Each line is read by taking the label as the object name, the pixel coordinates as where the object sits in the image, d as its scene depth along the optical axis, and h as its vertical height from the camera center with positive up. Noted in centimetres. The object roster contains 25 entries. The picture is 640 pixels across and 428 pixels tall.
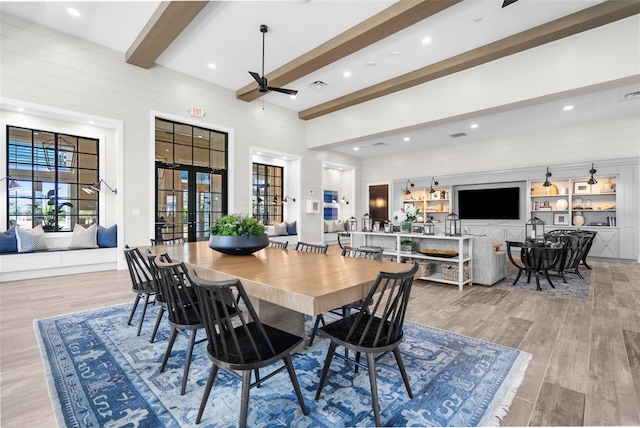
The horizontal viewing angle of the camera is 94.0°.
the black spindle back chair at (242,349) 147 -73
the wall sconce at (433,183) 991 +105
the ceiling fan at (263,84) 459 +210
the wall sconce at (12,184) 525 +53
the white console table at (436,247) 464 -58
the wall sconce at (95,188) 614 +54
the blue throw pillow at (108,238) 575 -47
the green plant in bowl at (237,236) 281 -21
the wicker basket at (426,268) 514 -93
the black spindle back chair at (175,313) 193 -71
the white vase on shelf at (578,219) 757 -11
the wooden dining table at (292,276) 146 -39
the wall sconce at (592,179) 695 +84
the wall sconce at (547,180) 766 +90
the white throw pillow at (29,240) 494 -45
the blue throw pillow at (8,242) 481 -47
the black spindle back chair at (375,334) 162 -72
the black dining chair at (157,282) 233 -55
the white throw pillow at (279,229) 859 -43
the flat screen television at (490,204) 859 +33
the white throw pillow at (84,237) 561 -45
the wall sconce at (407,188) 1039 +93
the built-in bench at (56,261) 478 -81
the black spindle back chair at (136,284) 281 -69
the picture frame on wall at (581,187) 755 +70
